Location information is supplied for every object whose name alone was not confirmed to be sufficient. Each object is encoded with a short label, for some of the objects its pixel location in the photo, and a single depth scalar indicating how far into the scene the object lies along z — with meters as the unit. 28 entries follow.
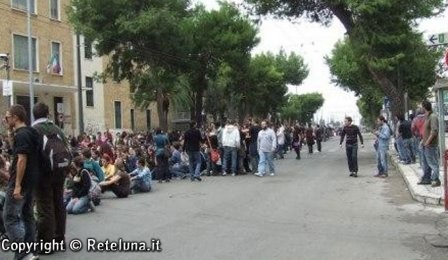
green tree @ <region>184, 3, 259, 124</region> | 37.94
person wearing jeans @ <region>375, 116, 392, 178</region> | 17.59
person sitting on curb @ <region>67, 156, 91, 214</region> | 11.71
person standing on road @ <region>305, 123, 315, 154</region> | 33.28
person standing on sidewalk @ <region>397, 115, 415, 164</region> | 20.08
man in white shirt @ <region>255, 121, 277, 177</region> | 19.50
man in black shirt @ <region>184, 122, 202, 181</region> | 18.88
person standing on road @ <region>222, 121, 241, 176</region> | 19.98
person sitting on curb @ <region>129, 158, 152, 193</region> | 15.67
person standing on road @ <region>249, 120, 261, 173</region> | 20.50
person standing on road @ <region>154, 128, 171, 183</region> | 18.89
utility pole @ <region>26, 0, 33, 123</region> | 26.58
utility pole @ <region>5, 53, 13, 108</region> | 26.02
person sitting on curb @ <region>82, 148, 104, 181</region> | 14.12
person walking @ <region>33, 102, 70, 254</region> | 7.74
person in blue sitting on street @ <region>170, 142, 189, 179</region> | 19.95
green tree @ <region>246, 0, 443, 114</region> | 25.50
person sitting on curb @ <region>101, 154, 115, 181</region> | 15.14
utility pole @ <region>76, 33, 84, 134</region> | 30.30
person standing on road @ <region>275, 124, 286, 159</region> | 29.05
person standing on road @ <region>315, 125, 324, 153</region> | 37.31
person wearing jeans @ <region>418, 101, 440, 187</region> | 13.41
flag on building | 36.38
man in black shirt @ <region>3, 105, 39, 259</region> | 7.10
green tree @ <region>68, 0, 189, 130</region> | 29.89
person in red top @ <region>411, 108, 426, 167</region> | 16.37
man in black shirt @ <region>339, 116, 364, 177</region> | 18.05
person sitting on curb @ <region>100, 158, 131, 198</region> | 14.43
